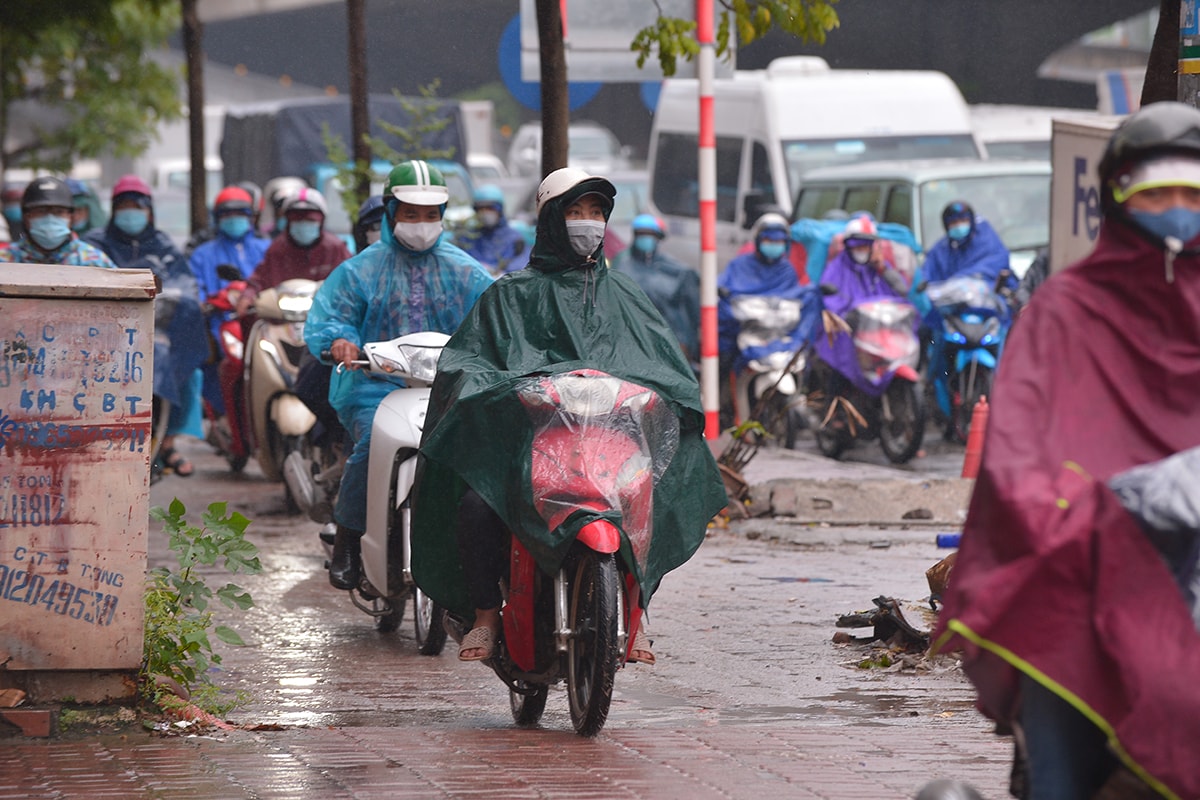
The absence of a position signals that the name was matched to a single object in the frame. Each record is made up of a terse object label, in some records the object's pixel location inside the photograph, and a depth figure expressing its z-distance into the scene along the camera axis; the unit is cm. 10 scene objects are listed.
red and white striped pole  2539
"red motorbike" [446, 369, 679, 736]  1148
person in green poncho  1209
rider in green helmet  1612
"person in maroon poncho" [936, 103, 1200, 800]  632
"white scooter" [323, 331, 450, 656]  1523
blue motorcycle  2941
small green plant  1245
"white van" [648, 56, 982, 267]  4012
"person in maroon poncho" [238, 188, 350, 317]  2442
